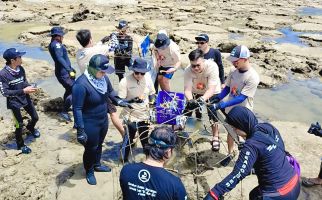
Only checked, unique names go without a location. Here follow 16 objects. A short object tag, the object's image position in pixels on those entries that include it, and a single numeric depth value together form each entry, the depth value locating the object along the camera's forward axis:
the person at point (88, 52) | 5.59
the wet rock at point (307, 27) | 15.48
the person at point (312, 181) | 4.86
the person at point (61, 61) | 6.46
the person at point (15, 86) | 5.33
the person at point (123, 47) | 7.56
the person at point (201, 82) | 5.33
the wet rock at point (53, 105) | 7.51
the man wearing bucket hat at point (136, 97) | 5.06
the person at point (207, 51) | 6.11
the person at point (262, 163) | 3.01
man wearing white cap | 4.71
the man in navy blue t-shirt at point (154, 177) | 2.58
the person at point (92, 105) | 4.37
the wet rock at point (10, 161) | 5.49
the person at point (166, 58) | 6.55
